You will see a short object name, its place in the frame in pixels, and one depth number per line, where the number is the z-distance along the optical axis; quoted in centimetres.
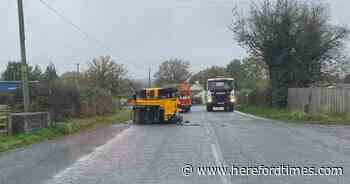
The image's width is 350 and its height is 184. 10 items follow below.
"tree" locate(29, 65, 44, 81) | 4910
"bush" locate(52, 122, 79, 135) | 2363
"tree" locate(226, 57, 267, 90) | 13601
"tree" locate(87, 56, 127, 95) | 8031
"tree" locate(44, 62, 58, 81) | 7155
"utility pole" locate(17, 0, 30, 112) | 2261
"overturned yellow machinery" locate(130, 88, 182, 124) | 2962
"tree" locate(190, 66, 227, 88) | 14590
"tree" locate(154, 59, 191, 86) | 14751
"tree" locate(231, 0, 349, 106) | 4191
